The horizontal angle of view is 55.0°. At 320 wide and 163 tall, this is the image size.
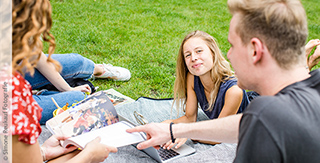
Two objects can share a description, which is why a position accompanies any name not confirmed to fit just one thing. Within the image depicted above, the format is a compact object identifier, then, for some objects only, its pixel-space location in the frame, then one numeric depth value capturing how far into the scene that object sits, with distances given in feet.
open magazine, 6.75
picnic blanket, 8.09
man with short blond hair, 3.84
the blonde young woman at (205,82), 8.78
